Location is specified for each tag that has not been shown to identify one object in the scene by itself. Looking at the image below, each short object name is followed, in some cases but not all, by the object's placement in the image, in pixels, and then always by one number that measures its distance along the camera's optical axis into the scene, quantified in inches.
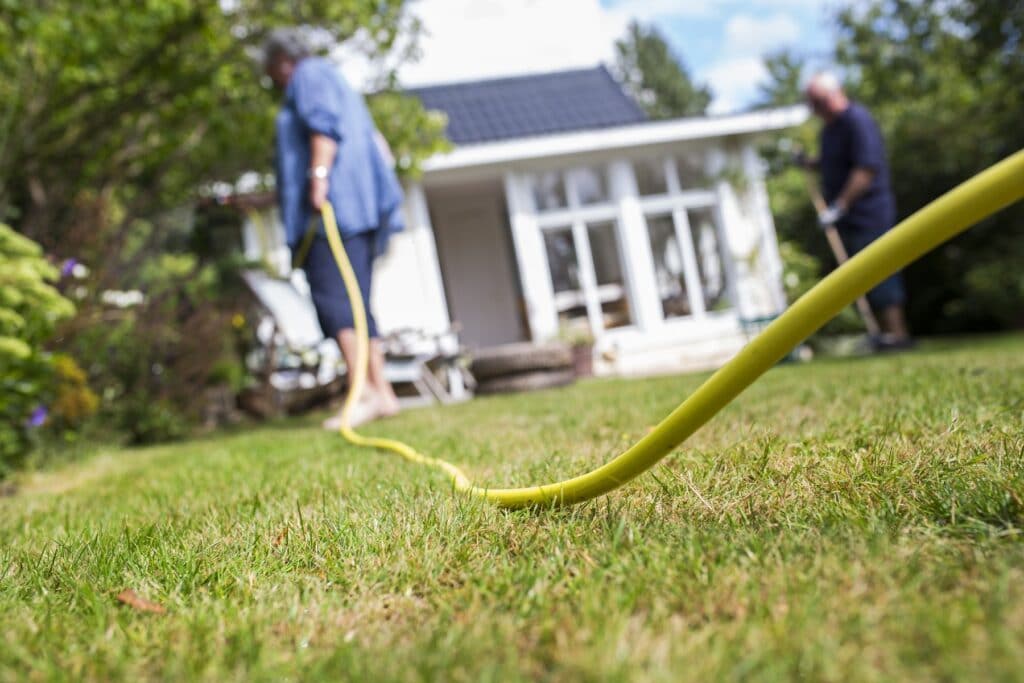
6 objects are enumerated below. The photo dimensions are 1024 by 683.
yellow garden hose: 40.1
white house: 411.2
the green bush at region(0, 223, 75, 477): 113.1
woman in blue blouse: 163.3
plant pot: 356.5
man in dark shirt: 229.1
